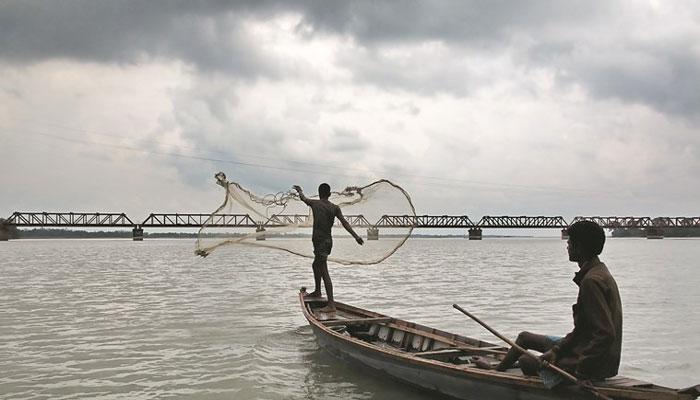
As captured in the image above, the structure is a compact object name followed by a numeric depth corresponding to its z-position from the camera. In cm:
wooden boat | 580
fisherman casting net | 1316
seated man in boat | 557
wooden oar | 563
